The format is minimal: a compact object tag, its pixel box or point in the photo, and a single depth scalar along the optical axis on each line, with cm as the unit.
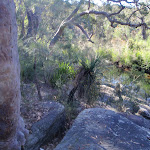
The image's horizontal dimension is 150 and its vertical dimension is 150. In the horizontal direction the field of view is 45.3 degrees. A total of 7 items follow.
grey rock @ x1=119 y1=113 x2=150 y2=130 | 499
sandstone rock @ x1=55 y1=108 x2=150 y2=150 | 287
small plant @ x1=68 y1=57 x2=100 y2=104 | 575
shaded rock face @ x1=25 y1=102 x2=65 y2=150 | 323
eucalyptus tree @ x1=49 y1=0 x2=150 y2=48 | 1013
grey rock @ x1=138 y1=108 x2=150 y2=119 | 622
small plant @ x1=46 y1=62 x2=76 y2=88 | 683
